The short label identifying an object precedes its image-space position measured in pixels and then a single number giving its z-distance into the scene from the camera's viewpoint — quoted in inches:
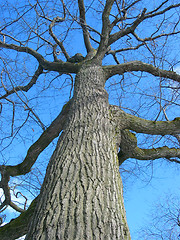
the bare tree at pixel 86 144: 50.7
